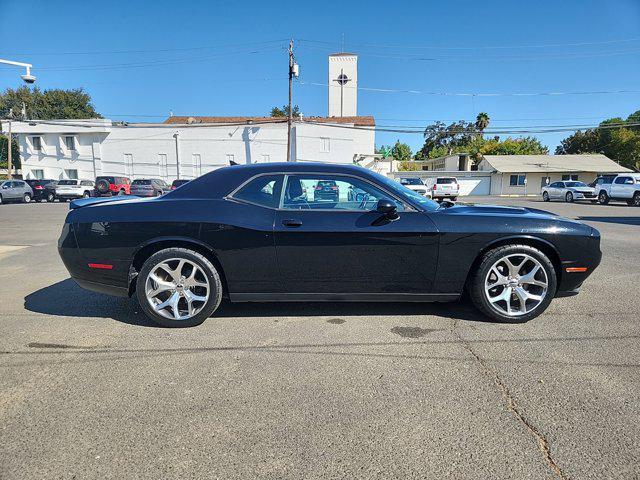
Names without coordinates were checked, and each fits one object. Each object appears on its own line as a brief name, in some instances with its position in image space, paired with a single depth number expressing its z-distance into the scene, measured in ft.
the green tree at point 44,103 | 203.10
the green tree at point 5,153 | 212.84
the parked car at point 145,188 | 83.66
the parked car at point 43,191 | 88.99
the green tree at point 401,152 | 262.86
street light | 48.75
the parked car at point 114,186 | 87.68
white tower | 160.35
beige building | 135.33
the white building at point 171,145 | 120.16
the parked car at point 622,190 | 73.20
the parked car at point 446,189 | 84.38
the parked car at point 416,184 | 77.10
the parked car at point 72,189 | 91.09
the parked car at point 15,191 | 80.23
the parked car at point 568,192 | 84.64
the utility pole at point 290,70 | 91.86
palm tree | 223.51
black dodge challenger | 11.45
